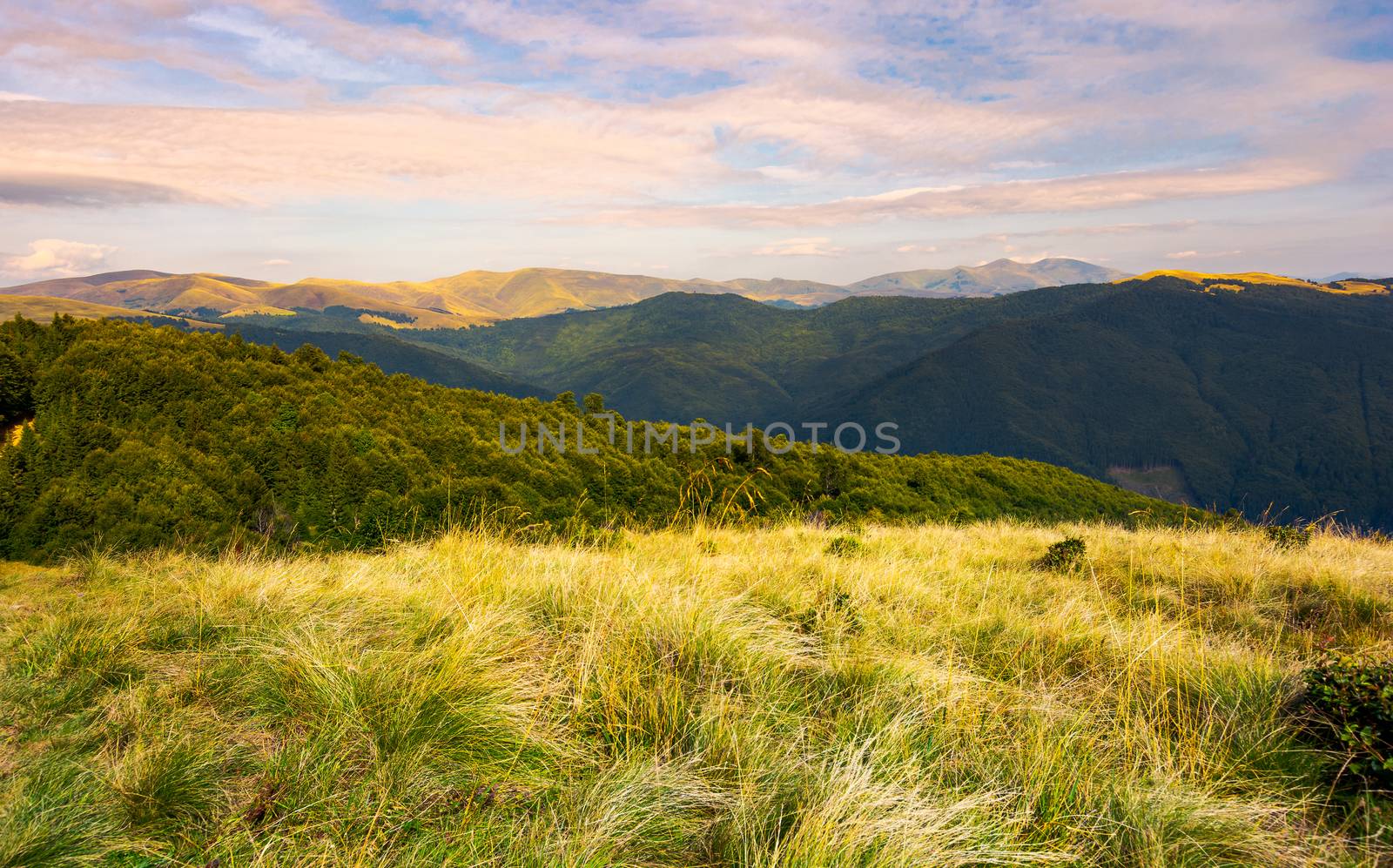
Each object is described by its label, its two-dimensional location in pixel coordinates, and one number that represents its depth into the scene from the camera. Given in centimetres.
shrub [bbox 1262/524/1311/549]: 912
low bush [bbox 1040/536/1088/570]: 758
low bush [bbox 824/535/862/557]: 771
